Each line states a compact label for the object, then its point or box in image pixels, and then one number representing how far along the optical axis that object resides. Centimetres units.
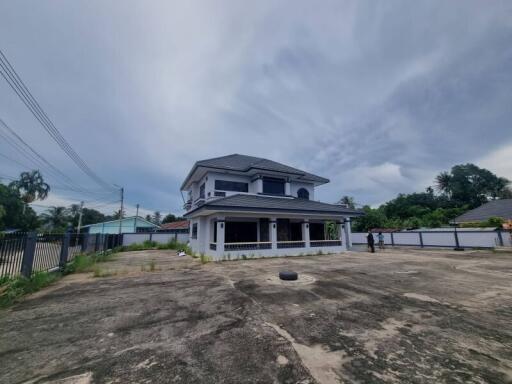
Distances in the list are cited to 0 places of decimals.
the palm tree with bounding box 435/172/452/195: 5462
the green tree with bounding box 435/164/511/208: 5031
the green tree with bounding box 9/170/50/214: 4184
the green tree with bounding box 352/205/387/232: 3606
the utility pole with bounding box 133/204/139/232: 4244
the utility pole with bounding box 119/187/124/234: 3028
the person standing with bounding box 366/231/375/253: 1796
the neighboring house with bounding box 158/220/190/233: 2896
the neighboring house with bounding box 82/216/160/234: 4072
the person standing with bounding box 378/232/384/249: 2164
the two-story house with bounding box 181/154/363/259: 1416
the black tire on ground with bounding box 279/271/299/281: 762
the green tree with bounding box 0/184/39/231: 3691
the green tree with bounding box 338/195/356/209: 4255
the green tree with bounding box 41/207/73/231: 4841
